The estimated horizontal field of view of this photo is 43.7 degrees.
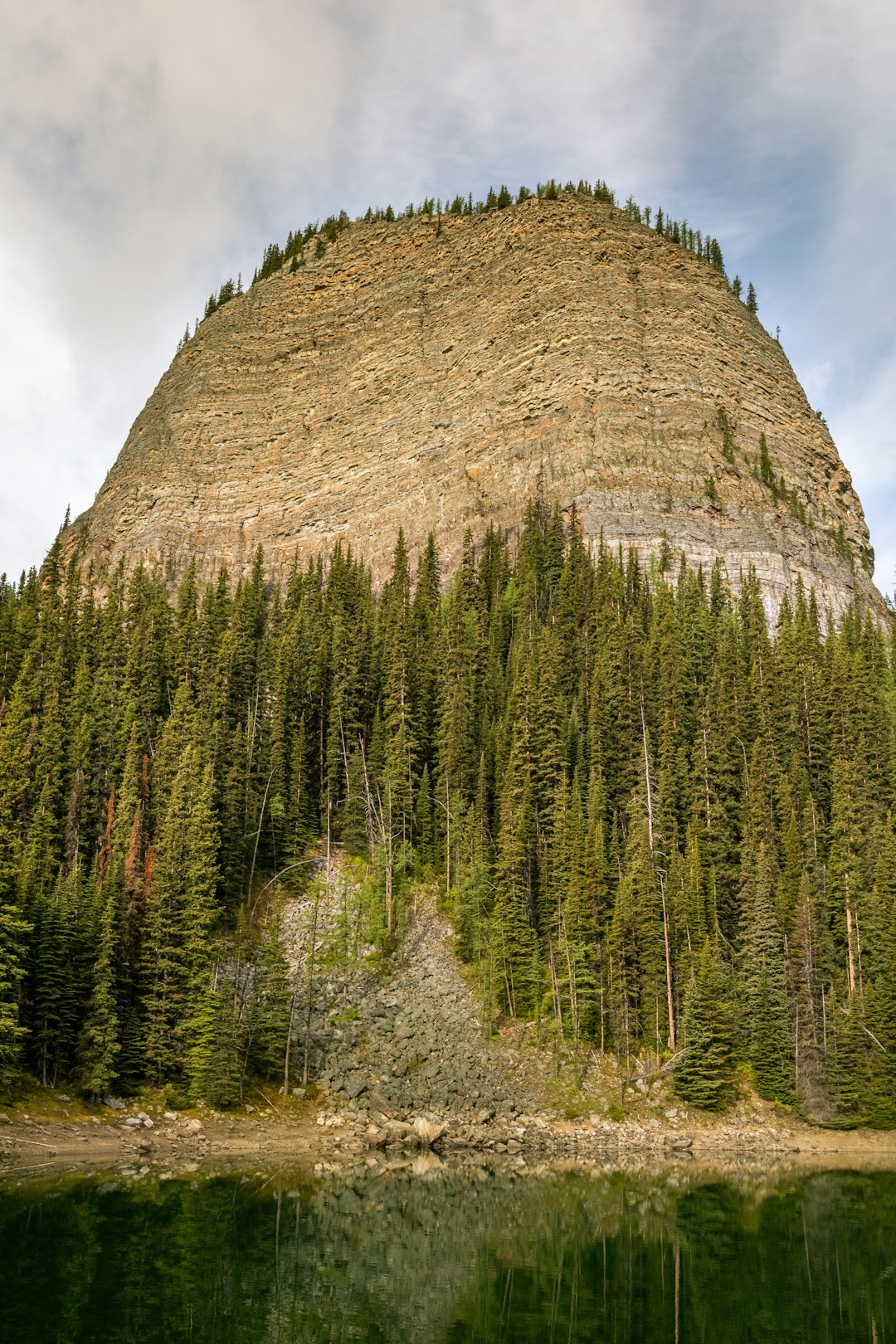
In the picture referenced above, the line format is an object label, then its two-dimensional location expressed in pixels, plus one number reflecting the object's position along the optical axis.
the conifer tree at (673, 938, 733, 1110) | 57.41
